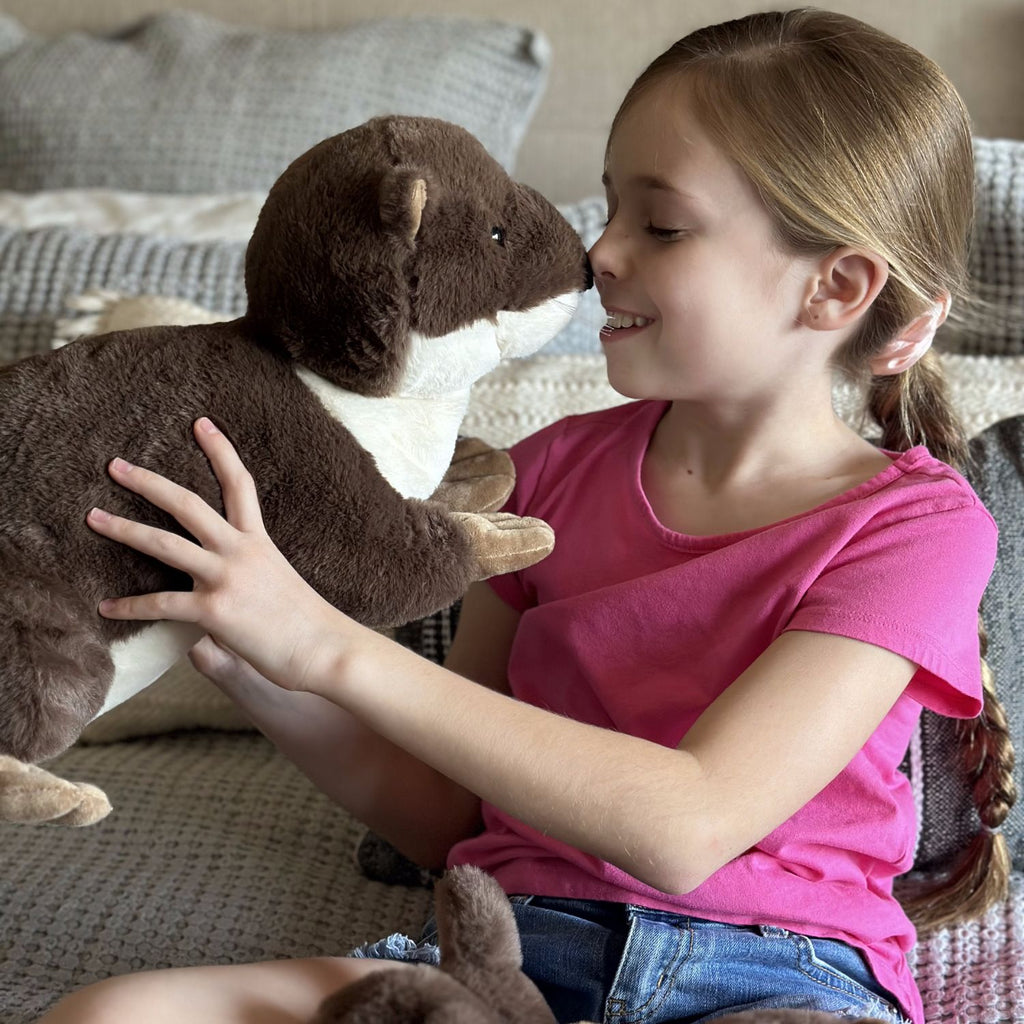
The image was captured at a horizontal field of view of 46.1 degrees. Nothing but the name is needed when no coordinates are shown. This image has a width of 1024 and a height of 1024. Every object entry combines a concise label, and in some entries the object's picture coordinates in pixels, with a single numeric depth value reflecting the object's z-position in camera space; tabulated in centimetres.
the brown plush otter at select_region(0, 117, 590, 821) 63
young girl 72
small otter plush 60
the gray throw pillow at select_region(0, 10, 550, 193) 160
